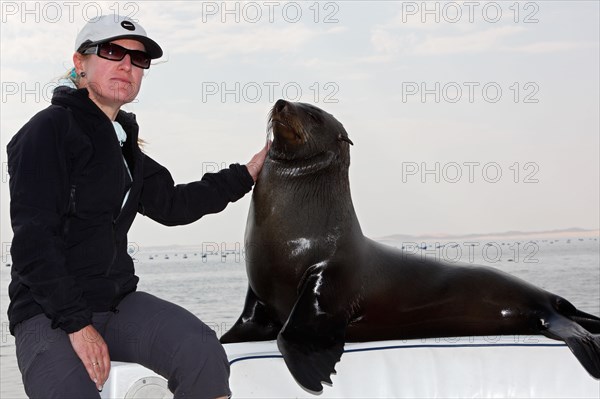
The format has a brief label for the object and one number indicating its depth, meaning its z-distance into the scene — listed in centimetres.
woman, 276
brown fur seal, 446
